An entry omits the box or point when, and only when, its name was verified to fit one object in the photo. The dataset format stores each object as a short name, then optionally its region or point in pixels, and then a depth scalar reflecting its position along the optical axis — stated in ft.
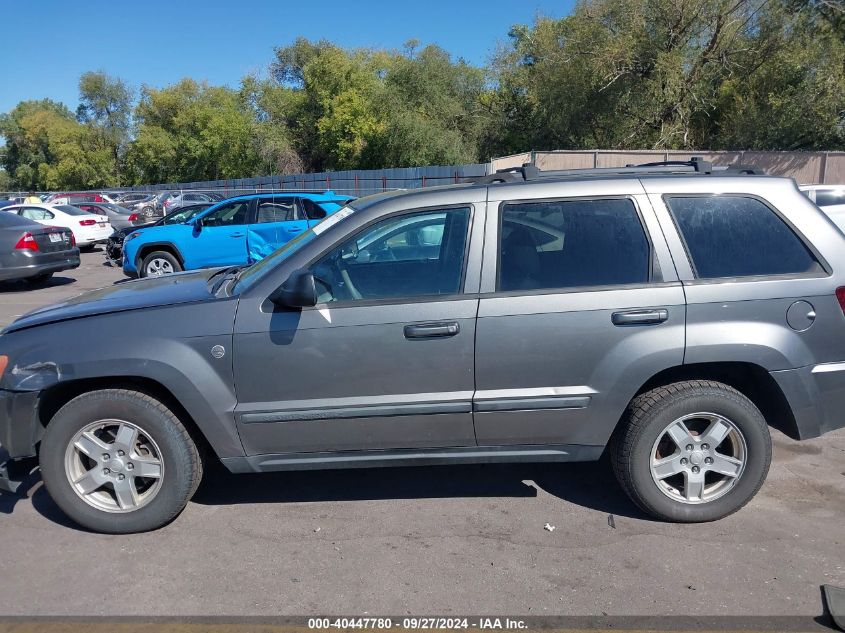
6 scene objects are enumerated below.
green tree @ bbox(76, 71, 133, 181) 238.27
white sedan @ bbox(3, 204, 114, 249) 67.51
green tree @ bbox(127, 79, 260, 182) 195.78
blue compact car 41.39
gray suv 12.21
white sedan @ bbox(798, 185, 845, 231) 31.83
